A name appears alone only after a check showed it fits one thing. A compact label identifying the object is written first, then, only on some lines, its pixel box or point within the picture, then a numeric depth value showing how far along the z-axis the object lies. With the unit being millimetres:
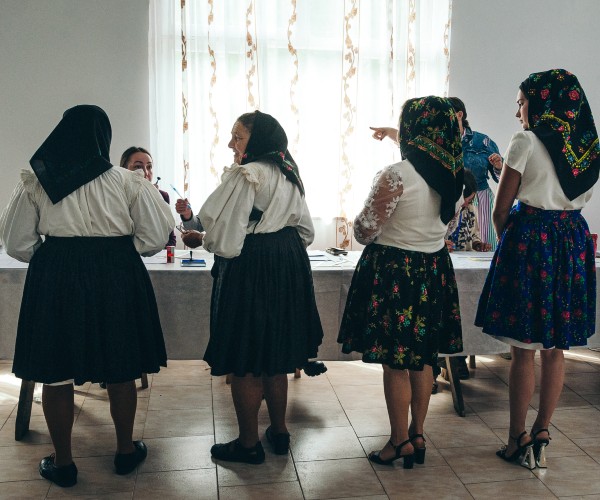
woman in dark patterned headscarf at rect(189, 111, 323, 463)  2072
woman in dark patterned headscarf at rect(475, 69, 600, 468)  2086
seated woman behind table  3264
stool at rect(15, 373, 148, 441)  2445
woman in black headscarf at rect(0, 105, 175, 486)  1946
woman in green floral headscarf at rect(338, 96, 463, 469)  2053
